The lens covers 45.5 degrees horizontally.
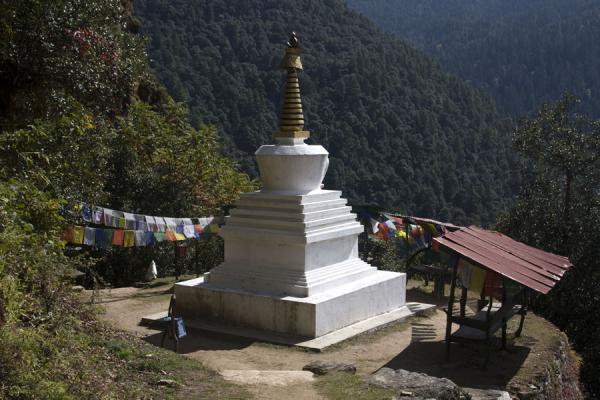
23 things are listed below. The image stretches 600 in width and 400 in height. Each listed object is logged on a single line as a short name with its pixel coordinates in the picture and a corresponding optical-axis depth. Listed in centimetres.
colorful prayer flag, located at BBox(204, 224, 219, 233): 1592
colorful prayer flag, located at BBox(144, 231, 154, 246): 1478
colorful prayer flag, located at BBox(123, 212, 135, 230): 1459
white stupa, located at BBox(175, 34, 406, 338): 1178
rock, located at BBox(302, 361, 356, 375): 902
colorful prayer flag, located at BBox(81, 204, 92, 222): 1362
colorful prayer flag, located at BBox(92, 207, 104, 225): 1401
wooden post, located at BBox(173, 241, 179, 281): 1695
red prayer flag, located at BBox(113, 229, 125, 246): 1423
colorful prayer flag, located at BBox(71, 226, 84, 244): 1358
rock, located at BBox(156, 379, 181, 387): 718
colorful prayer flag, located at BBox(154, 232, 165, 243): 1490
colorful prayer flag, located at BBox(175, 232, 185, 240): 1524
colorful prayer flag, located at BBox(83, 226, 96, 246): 1377
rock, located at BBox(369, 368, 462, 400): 782
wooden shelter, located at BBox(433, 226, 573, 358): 981
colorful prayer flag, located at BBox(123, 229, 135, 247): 1441
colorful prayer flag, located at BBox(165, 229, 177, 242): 1509
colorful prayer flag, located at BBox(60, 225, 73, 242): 1342
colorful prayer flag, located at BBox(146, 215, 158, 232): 1491
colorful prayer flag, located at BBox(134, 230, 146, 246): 1459
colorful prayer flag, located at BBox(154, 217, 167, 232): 1505
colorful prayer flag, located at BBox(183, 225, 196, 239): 1548
